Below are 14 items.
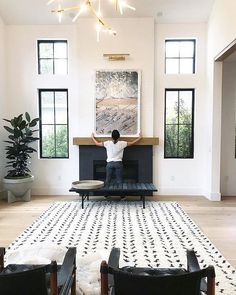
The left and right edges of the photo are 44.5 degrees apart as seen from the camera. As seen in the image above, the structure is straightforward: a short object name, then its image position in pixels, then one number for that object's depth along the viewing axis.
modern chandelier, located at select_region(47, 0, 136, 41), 3.11
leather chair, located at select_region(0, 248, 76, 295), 1.45
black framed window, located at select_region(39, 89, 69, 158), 6.52
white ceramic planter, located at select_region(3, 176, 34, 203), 5.77
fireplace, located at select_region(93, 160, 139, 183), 6.43
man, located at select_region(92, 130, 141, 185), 5.86
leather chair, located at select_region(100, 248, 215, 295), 1.41
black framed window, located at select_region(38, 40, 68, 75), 6.49
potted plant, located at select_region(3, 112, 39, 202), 5.81
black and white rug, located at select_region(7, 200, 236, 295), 3.03
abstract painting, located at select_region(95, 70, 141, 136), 6.27
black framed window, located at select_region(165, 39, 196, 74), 6.41
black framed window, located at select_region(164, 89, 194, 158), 6.45
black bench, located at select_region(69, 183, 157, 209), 5.36
